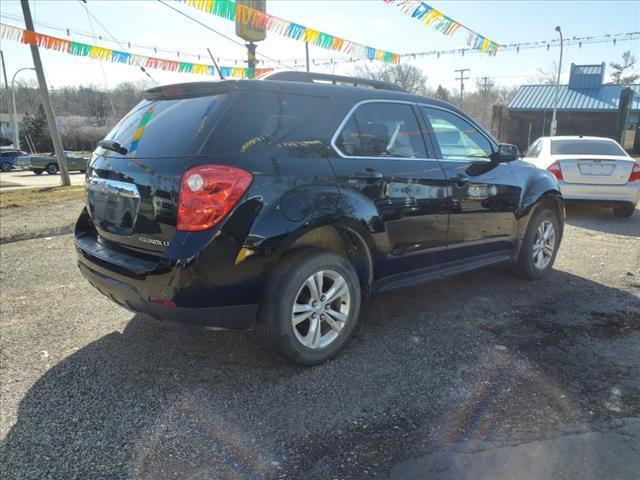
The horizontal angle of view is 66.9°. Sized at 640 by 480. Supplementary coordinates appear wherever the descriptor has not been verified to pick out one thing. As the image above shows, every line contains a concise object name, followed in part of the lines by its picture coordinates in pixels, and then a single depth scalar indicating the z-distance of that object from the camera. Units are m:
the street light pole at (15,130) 43.07
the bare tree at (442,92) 76.71
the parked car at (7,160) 36.00
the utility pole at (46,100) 14.09
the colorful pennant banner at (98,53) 12.16
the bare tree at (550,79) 56.12
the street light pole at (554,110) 31.00
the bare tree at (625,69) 64.36
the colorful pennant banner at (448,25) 10.14
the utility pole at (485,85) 69.43
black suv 2.62
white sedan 8.20
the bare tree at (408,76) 55.28
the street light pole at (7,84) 41.46
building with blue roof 34.19
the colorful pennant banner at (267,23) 9.24
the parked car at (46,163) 31.39
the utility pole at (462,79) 64.12
